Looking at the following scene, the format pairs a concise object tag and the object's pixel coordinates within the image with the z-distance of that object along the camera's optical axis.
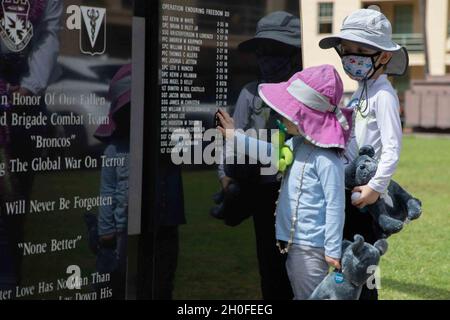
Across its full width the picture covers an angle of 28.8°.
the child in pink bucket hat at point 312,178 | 4.32
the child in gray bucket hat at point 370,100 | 4.54
